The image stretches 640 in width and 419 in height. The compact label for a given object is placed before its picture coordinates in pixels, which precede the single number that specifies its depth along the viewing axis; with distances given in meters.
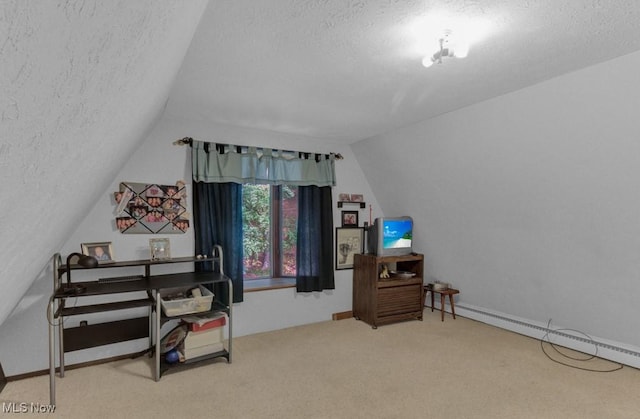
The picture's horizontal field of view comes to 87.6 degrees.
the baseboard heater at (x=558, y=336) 2.79
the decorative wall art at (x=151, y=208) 2.99
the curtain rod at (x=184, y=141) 3.23
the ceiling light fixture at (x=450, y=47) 1.73
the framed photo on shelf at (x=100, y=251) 2.80
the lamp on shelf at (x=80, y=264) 2.28
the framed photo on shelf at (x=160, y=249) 3.04
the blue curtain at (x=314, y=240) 3.88
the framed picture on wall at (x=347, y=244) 4.18
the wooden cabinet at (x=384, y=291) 3.86
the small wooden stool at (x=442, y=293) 3.97
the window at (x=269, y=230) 3.92
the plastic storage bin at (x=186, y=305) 2.68
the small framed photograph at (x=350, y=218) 4.23
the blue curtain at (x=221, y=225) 3.27
